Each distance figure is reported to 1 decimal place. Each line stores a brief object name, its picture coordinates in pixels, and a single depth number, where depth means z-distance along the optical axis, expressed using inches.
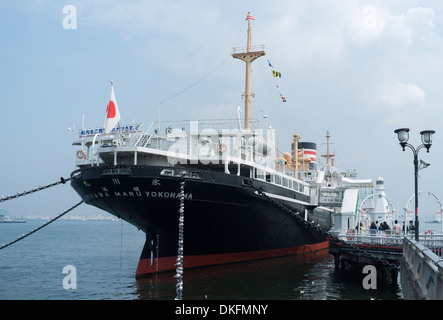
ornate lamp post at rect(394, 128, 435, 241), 655.8
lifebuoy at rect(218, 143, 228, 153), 972.3
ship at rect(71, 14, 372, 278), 876.0
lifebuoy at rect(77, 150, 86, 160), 999.6
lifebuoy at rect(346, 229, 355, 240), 1161.4
